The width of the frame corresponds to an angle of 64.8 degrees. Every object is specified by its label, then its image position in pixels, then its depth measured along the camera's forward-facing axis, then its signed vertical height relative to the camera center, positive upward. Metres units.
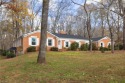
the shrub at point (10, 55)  14.27 -1.51
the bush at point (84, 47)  18.22 -0.57
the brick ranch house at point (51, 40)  15.87 +0.70
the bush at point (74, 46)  17.87 -0.36
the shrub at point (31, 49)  15.51 -0.72
